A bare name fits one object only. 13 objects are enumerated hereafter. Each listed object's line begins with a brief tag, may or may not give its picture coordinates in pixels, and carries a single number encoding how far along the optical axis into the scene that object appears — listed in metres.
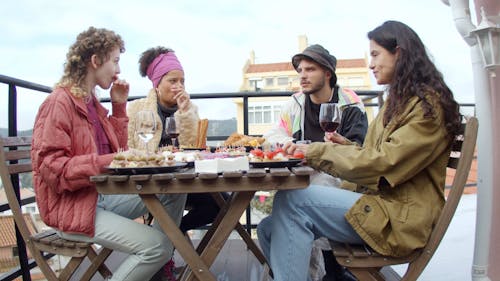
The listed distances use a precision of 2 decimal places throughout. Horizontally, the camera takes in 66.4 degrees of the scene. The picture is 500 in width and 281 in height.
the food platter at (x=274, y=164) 1.41
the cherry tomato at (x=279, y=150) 1.51
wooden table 1.27
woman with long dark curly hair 1.35
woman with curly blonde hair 1.45
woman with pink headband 2.38
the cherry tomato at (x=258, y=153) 1.49
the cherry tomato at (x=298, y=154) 1.48
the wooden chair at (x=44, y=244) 1.54
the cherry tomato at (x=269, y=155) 1.47
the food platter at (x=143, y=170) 1.33
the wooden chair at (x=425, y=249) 1.32
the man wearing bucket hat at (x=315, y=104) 2.30
